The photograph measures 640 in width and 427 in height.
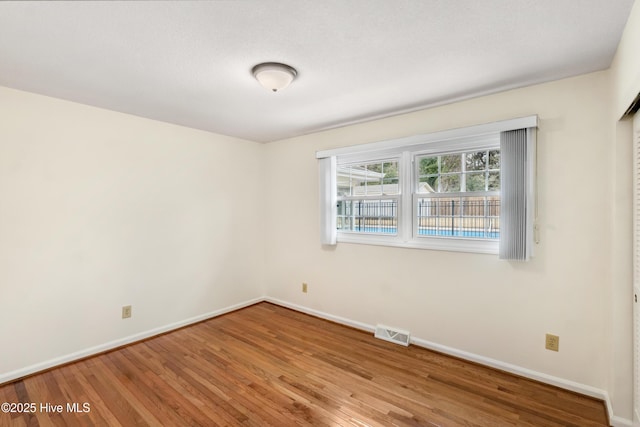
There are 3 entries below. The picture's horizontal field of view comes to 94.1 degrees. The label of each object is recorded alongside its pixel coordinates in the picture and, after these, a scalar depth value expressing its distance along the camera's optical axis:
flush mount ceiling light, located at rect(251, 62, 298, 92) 2.05
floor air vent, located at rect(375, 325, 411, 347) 3.03
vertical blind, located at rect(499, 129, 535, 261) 2.36
